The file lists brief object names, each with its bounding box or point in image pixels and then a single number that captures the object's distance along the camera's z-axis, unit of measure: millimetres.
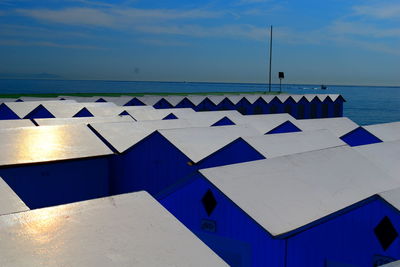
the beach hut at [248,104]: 53222
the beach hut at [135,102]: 48344
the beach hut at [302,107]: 58156
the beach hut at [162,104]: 49281
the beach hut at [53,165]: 16297
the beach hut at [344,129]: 24297
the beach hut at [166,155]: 17609
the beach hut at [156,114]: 30469
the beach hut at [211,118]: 28422
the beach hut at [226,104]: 51444
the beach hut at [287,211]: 9617
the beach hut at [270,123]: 25234
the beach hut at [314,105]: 59625
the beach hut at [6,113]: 32625
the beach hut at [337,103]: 62000
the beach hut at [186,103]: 49469
